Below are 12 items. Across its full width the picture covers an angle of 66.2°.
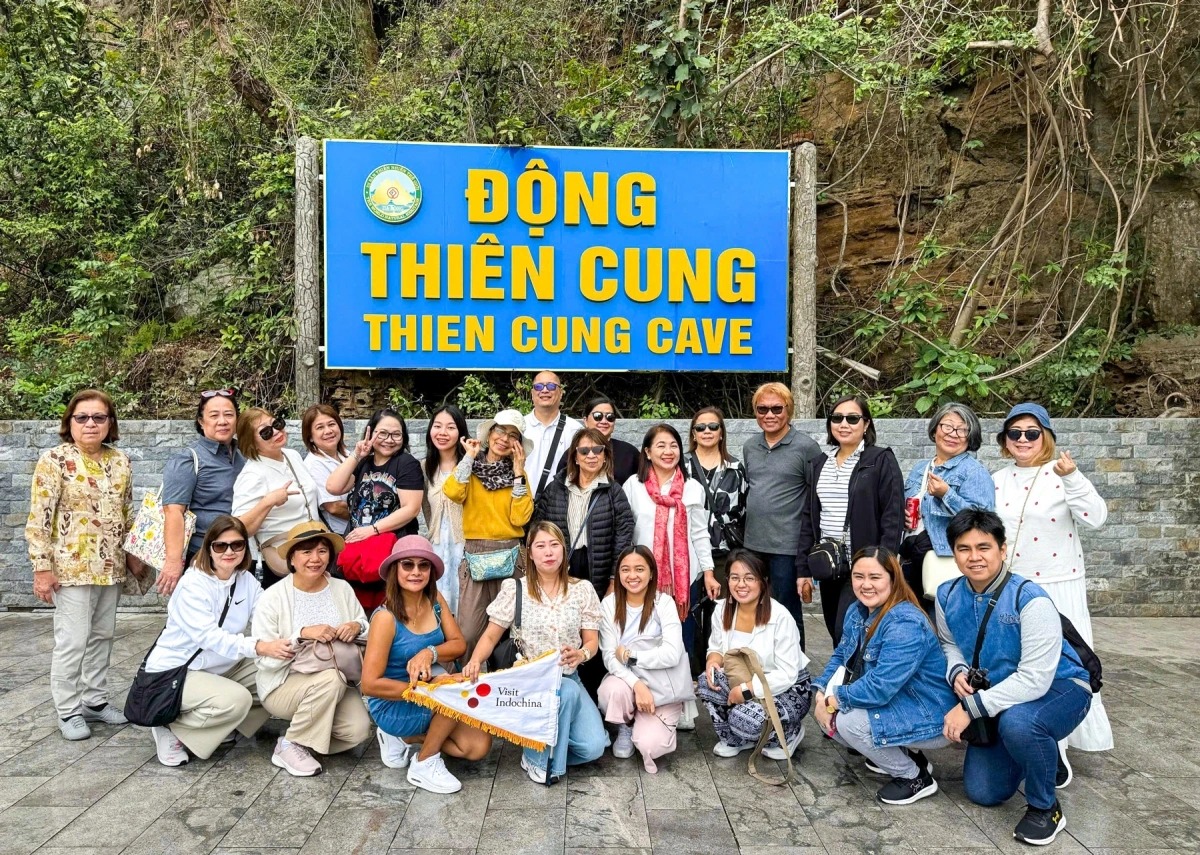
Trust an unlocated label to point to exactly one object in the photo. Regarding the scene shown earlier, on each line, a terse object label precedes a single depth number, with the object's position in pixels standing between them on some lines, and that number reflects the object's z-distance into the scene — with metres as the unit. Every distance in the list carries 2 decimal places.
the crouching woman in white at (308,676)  3.99
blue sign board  7.32
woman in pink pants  4.04
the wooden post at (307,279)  7.41
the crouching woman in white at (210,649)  4.01
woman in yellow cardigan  4.55
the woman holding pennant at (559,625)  3.95
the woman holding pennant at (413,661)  3.83
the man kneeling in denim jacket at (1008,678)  3.42
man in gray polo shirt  4.80
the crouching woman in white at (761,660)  4.06
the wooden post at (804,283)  7.59
